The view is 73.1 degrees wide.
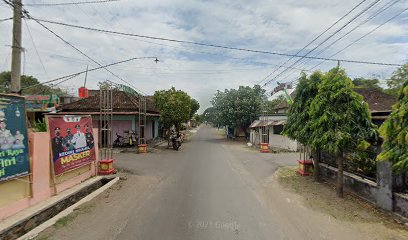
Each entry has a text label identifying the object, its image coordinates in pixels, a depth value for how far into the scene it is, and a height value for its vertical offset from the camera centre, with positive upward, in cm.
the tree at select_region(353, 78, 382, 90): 4065 +548
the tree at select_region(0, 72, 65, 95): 4157 +688
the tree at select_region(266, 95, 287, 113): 6706 +469
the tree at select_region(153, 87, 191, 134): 2953 +156
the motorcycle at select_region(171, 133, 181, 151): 2317 -186
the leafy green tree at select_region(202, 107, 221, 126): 3801 +39
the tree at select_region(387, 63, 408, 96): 3027 +444
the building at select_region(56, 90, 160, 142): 2355 +90
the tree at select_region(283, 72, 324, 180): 996 +29
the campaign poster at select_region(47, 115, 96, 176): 817 -69
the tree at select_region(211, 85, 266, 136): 3553 +186
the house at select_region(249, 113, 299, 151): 2414 -130
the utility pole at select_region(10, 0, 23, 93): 874 +224
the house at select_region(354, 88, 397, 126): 2113 +171
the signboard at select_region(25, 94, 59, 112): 2273 +158
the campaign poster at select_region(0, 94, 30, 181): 590 -40
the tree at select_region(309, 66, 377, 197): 811 +2
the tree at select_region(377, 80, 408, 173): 487 -30
